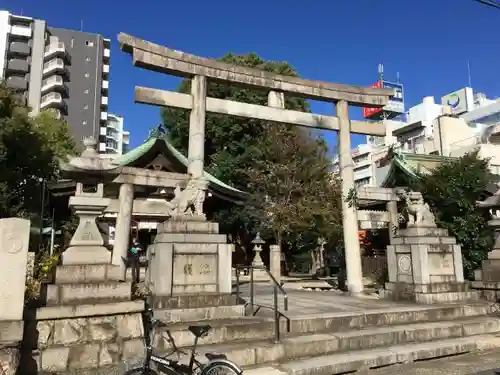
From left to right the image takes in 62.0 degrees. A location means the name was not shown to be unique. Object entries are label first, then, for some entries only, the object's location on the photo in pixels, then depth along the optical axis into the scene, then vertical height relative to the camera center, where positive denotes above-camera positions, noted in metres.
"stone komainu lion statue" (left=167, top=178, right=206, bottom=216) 7.61 +1.01
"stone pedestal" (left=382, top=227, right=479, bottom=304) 9.17 -0.30
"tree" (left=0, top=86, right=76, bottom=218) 17.73 +4.43
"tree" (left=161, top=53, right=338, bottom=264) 21.62 +5.36
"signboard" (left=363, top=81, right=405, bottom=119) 58.44 +22.65
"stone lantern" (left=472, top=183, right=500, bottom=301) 9.52 -0.40
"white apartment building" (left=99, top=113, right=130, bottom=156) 80.91 +24.82
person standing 11.16 -0.13
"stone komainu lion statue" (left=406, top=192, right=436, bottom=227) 9.66 +0.98
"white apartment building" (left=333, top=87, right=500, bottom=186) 37.28 +12.68
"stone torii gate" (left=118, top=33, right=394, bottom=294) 9.52 +3.98
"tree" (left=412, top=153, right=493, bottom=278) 11.95 +1.42
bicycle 4.41 -1.19
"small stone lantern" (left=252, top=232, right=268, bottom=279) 20.03 +0.08
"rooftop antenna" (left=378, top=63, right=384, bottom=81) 60.45 +26.41
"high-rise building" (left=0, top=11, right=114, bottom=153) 50.81 +24.28
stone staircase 5.80 -1.29
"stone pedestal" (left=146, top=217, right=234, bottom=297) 7.09 -0.06
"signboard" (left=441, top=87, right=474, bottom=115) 47.94 +17.85
